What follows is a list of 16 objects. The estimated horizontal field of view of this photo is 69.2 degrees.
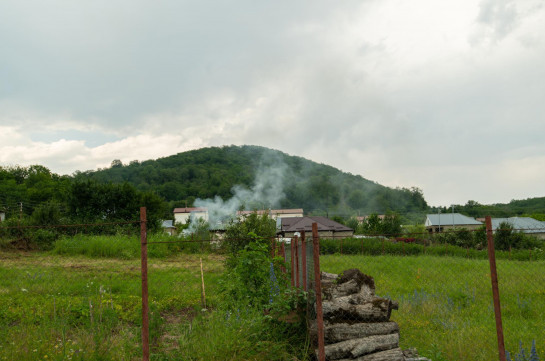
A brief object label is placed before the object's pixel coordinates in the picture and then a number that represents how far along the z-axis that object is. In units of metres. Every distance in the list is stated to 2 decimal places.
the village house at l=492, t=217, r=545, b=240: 44.75
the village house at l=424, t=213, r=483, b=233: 54.47
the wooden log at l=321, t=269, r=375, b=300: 5.40
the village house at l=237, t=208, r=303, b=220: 74.51
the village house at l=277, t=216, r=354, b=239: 42.46
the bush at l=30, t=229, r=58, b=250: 20.78
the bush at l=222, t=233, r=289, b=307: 5.99
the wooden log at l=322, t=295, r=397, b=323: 4.72
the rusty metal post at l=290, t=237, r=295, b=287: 6.65
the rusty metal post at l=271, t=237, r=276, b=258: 9.20
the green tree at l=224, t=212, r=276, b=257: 14.66
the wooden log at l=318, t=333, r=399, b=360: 4.36
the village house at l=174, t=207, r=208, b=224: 55.75
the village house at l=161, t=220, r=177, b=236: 54.48
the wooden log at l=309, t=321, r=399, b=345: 4.55
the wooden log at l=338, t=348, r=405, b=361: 4.29
